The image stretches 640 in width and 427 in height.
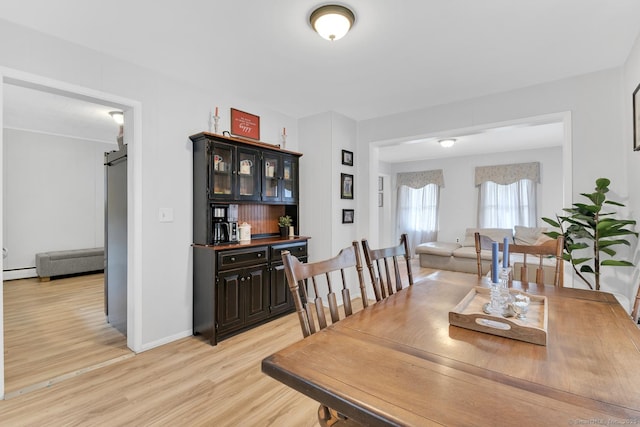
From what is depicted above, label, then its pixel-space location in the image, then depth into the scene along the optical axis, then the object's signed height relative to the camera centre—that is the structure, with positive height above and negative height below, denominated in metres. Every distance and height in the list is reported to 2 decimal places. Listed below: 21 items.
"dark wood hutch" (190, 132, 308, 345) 2.86 -0.36
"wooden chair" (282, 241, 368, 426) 1.13 -0.33
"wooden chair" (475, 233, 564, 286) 1.93 -0.25
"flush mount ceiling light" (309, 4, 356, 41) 1.91 +1.21
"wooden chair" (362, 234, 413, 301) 1.67 -0.26
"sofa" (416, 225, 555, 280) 5.78 -0.74
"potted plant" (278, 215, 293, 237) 3.79 -0.16
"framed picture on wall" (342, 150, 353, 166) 4.05 +0.72
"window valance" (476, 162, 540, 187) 6.30 +0.84
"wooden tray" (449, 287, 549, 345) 1.03 -0.40
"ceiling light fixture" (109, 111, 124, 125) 4.01 +1.26
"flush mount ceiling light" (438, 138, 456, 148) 5.51 +1.25
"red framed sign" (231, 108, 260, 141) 3.41 +0.98
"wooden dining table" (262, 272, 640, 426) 0.69 -0.43
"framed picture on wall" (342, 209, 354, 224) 4.05 -0.05
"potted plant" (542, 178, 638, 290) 2.39 -0.15
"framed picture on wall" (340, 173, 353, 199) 4.02 +0.34
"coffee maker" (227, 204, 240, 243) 3.20 -0.11
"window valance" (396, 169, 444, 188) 7.51 +0.85
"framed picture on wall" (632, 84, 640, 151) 2.20 +0.68
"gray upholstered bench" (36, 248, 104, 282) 5.04 -0.86
